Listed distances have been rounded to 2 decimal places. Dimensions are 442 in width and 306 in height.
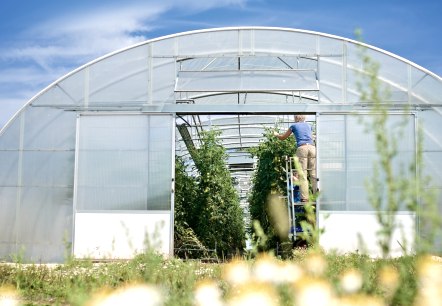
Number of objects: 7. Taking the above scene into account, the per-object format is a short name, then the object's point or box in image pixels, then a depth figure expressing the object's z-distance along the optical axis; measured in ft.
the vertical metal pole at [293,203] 29.02
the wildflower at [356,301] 5.38
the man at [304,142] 32.07
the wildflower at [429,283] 5.40
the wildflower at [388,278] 6.03
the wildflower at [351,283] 5.81
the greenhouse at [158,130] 32.22
